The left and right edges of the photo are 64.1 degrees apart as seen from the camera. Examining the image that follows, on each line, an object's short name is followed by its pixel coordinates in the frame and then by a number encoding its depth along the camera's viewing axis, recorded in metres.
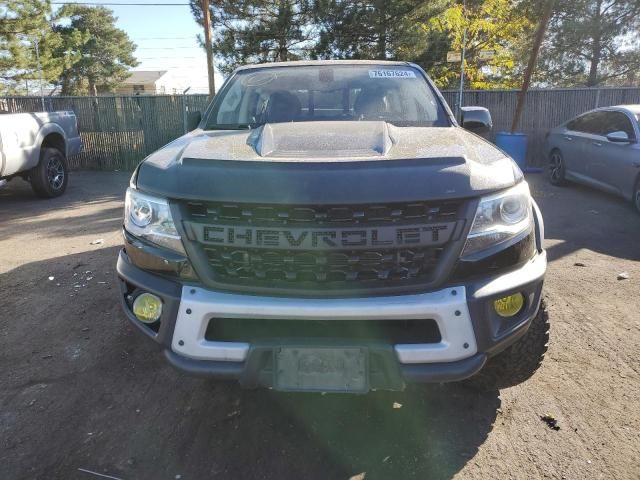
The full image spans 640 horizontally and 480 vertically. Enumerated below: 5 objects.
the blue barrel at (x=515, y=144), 10.77
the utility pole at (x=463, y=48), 11.18
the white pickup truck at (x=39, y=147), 7.55
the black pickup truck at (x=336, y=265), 2.09
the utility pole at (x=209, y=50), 12.10
